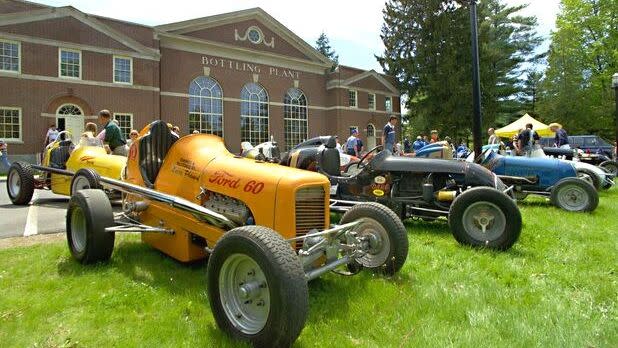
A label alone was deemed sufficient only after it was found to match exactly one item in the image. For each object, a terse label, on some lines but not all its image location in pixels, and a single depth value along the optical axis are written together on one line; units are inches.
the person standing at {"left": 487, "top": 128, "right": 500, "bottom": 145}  501.4
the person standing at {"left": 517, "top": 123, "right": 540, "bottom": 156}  423.8
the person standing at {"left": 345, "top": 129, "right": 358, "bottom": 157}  632.4
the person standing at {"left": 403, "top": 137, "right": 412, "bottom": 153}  1011.7
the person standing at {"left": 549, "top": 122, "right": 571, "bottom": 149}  539.8
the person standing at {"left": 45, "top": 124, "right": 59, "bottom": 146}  714.8
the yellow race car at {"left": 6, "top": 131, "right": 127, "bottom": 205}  298.2
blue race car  308.7
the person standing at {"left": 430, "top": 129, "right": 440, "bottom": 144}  491.8
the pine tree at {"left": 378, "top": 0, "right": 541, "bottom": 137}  1371.8
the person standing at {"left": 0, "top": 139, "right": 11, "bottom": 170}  729.0
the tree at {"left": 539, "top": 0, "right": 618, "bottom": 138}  1171.3
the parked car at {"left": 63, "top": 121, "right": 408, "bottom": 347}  98.7
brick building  831.7
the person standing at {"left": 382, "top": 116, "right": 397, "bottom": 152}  403.5
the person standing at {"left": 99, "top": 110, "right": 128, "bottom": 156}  331.9
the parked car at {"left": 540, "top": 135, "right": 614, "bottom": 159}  964.0
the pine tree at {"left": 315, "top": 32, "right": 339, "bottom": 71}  2874.0
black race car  196.7
